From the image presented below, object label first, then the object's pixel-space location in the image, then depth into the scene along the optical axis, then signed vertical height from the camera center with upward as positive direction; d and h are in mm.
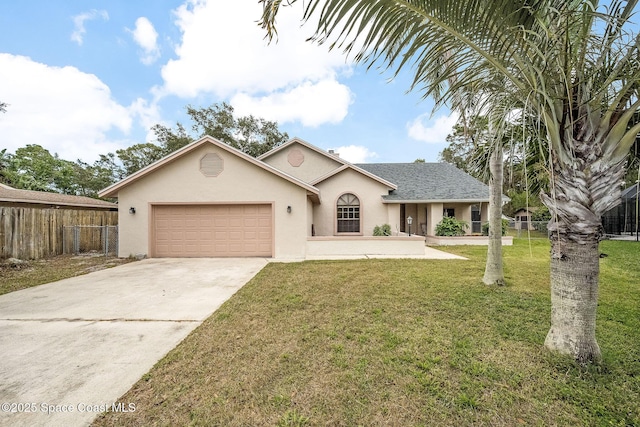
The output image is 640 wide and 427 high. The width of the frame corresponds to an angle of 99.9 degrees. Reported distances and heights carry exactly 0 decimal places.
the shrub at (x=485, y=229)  15164 -655
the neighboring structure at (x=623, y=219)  18688 -218
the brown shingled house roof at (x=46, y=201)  13520 +1207
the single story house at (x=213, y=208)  10836 +499
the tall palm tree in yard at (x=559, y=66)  2393 +1461
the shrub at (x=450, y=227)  14961 -520
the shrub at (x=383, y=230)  14375 -619
